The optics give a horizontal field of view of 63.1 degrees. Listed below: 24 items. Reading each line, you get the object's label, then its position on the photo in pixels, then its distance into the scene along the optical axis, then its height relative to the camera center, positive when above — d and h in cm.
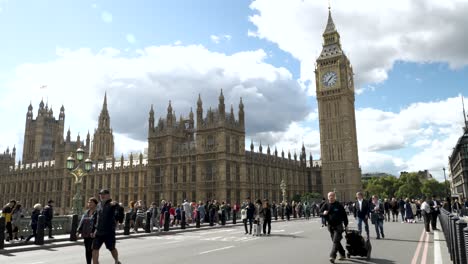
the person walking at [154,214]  2526 -106
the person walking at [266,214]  2141 -103
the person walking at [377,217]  1798 -110
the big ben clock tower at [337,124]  8325 +1598
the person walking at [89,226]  1008 -68
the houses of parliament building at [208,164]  5975 +674
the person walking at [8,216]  1769 -67
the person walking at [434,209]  2223 -98
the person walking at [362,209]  1684 -66
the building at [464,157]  8894 +818
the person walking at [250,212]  2236 -91
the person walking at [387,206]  3426 -114
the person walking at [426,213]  2070 -112
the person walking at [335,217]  1166 -70
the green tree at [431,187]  12568 +179
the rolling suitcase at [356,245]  1198 -160
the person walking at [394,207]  3241 -116
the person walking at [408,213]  3038 -159
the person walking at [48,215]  1931 -70
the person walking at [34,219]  1875 -87
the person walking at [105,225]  961 -63
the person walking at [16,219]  1898 -86
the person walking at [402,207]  3173 -118
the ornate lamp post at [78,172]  2533 +210
